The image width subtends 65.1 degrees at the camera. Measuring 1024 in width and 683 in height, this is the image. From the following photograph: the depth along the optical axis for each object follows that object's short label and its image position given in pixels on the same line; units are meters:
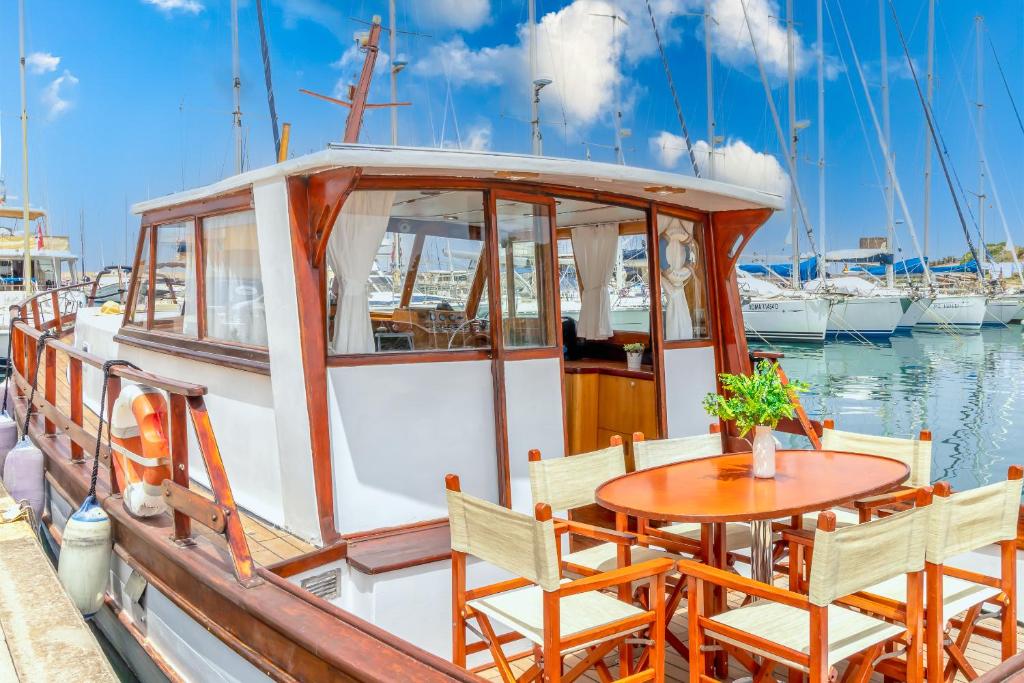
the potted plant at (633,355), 5.90
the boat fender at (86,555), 3.96
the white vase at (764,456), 3.46
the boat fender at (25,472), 5.41
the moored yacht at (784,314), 32.66
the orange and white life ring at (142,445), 3.61
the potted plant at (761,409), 3.43
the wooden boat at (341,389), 3.41
